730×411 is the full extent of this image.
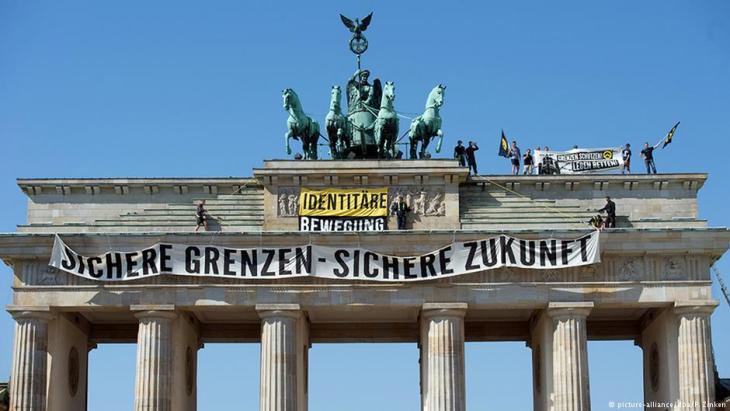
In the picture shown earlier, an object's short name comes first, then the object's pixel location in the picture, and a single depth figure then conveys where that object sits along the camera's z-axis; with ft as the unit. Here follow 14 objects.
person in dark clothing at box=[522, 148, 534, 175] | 236.84
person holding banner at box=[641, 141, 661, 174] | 231.30
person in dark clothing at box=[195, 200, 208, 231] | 219.82
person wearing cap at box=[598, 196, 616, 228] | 218.79
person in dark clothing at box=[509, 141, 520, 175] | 238.89
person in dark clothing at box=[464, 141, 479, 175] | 229.86
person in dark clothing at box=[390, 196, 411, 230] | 219.37
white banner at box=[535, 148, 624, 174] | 236.43
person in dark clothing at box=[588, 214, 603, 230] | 219.20
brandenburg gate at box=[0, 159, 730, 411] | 215.31
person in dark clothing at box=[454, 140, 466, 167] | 230.68
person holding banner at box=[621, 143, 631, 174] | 234.38
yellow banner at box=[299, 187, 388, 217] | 221.46
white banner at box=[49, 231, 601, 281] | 215.92
